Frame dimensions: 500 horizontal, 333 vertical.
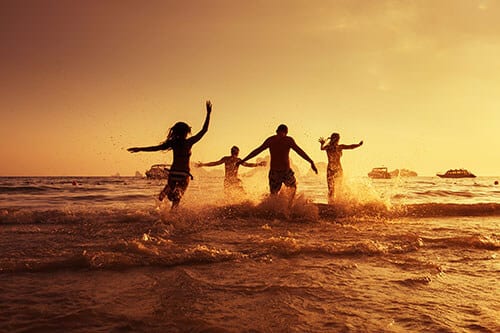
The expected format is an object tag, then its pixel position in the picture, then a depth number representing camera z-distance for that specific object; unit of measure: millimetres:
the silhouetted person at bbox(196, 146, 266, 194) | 11836
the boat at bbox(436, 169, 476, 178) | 87188
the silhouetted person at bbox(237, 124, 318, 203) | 9766
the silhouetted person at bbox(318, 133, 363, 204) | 12227
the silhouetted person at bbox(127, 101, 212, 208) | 8430
